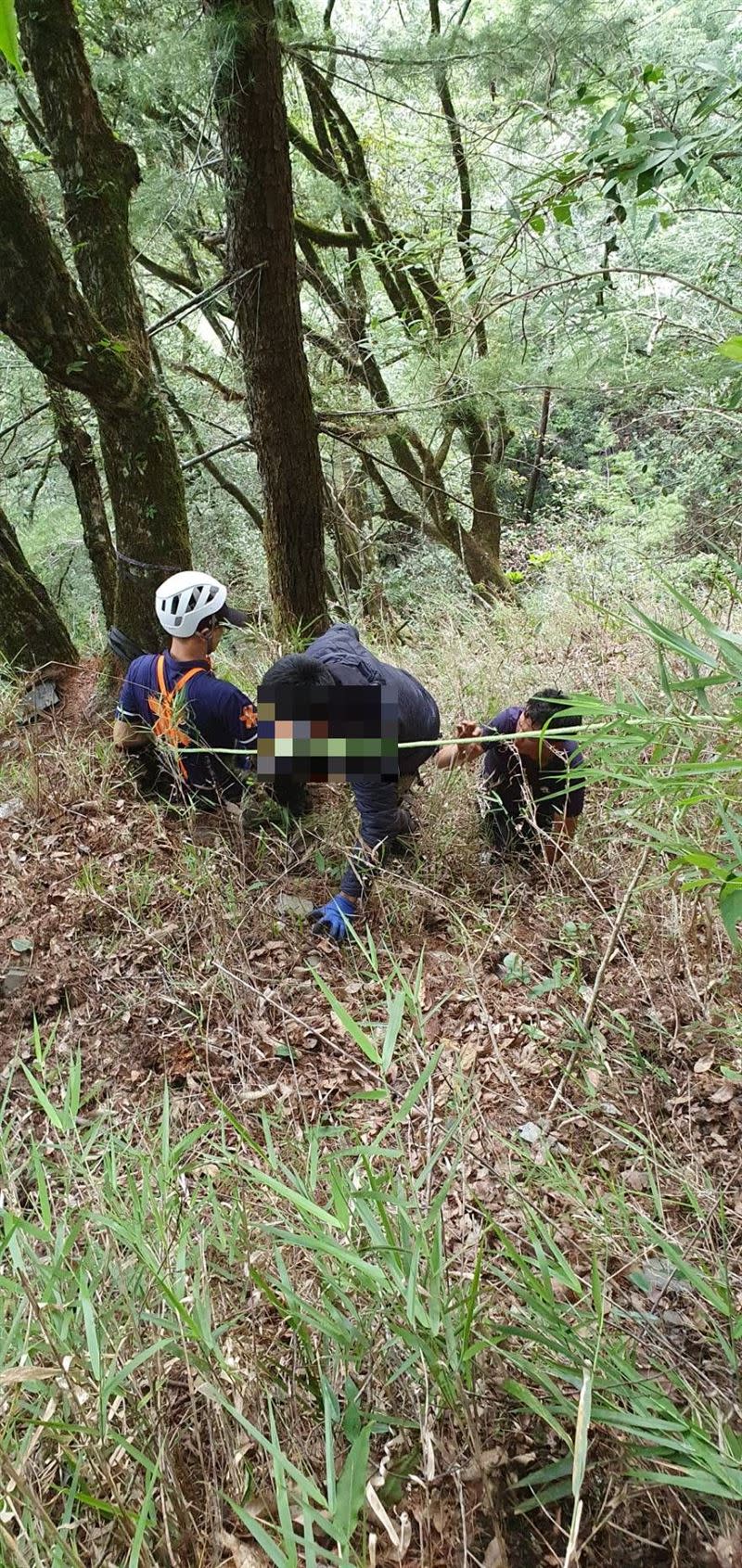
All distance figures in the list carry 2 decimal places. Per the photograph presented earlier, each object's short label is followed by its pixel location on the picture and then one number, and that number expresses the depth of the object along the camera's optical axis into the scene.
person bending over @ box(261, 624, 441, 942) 3.03
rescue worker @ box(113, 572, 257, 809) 3.38
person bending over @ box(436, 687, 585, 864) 3.03
